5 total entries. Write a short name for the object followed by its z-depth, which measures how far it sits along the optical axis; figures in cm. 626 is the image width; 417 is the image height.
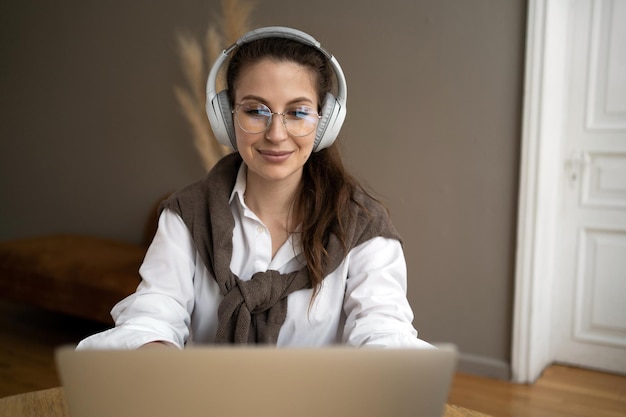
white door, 271
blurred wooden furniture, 303
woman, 125
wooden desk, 97
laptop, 58
